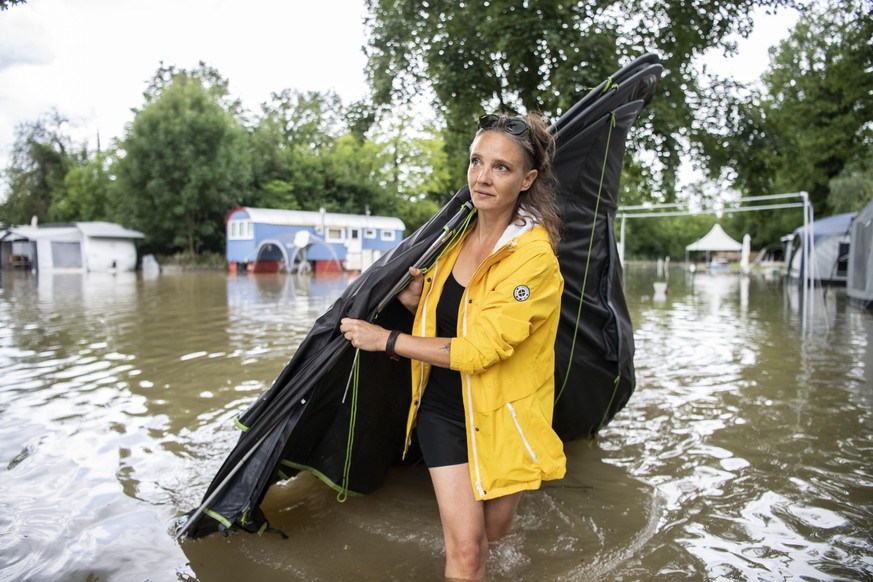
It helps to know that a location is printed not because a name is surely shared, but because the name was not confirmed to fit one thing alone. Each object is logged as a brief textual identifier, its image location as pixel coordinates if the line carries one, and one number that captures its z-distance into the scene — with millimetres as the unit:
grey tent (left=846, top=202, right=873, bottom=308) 16188
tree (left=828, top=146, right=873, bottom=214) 28469
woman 2395
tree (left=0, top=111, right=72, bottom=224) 51000
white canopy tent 48281
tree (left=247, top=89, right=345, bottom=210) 41812
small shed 35906
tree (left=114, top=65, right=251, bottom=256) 35875
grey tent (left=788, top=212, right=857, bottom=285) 24172
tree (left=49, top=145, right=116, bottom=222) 45219
